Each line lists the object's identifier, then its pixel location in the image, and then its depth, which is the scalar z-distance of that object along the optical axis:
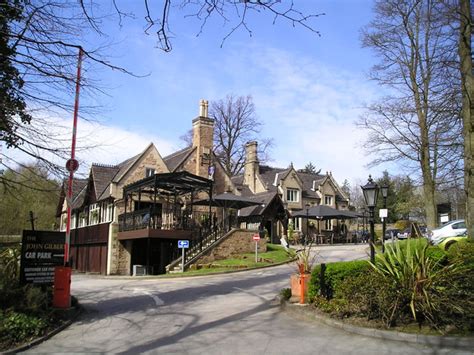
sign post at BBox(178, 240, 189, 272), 23.83
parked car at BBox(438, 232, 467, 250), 17.64
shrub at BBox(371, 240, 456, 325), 8.60
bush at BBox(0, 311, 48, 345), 8.75
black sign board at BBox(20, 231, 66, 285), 11.04
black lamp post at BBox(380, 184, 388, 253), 17.90
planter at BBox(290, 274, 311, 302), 11.57
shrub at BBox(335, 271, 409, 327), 8.87
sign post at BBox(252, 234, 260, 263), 25.18
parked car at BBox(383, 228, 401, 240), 42.16
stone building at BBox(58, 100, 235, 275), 29.70
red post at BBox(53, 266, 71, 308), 11.17
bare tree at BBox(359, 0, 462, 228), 18.59
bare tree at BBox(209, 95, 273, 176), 59.28
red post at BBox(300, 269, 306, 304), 11.29
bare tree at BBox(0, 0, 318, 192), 8.35
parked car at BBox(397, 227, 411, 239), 39.62
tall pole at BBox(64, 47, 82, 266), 9.14
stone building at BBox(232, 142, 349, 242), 50.16
